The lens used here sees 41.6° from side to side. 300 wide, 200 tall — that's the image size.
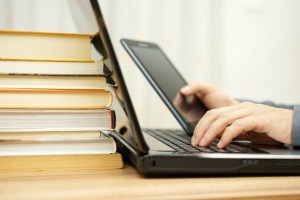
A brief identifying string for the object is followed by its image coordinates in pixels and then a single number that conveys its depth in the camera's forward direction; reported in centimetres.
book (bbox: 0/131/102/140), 57
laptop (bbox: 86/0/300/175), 50
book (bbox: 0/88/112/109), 58
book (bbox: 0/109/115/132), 57
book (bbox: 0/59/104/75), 59
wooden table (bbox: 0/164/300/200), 44
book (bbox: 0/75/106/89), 59
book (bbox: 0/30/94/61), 62
